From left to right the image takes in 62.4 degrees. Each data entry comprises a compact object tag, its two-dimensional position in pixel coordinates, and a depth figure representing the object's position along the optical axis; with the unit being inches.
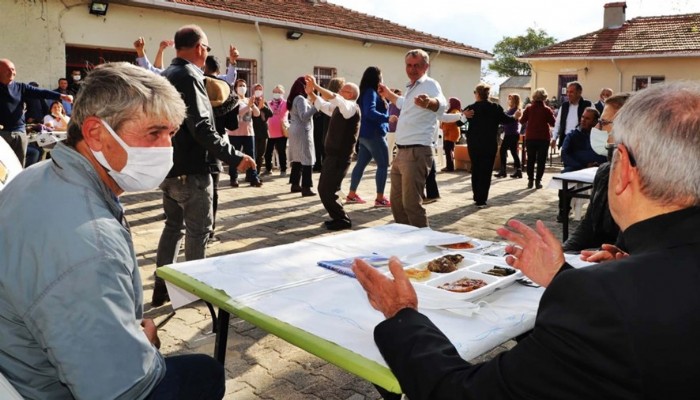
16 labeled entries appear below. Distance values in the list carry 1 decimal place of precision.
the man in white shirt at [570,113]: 368.5
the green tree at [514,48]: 3139.8
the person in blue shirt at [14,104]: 293.4
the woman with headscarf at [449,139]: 511.8
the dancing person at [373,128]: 297.1
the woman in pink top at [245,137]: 355.6
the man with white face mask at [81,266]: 56.2
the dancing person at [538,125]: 390.6
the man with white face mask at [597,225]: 138.7
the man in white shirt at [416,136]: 234.7
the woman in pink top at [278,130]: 429.7
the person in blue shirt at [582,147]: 289.6
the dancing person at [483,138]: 341.1
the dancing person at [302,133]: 349.1
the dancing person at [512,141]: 469.4
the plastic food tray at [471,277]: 77.4
